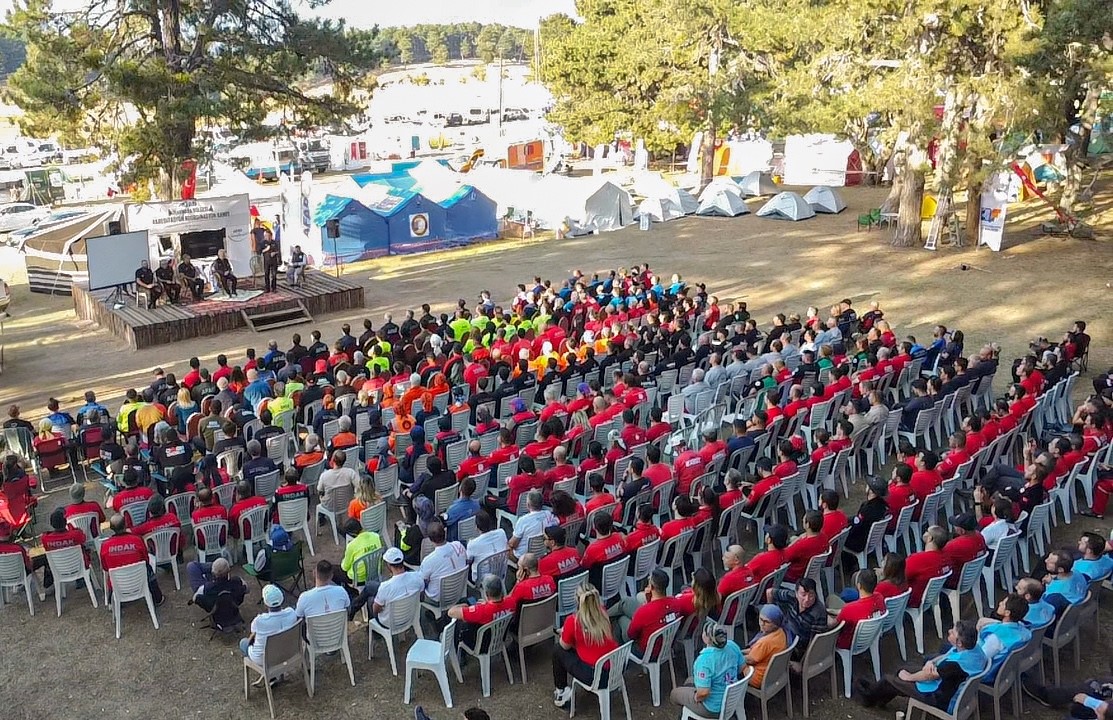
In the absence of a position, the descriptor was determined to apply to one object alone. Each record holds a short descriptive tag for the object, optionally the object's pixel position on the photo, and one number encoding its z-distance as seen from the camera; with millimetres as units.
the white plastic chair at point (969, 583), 7059
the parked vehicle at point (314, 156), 57969
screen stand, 19797
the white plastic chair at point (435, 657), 6594
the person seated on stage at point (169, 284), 20016
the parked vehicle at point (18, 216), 36125
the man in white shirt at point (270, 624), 6473
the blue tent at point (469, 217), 28297
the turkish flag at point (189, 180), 23469
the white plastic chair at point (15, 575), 7898
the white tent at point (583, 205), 29875
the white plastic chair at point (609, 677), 6113
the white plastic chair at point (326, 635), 6754
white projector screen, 19547
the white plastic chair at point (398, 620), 6918
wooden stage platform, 18391
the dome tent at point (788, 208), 30144
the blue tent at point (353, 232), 26188
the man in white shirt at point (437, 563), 7164
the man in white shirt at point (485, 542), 7533
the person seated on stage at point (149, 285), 19547
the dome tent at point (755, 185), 36094
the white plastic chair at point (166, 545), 8273
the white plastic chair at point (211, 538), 8305
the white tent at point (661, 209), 31281
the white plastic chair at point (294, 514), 8750
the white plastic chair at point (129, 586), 7594
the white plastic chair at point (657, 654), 6387
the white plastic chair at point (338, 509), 9211
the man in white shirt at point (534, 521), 7820
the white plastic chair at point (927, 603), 6848
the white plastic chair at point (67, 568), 7902
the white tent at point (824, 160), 38531
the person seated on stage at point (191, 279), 20172
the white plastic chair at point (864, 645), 6375
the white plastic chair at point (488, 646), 6609
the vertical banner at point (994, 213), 22734
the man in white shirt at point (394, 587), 6848
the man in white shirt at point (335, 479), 9156
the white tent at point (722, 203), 31547
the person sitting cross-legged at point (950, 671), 5816
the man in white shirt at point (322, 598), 6742
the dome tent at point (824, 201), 31250
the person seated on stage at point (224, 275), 20219
